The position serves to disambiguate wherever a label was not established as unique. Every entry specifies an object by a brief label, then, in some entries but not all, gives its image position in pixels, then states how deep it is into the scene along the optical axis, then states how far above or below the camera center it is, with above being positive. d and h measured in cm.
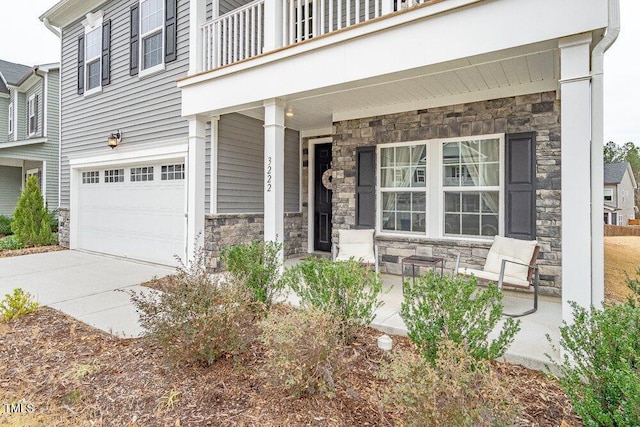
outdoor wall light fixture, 759 +160
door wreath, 737 +70
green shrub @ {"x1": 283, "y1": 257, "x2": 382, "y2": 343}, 299 -73
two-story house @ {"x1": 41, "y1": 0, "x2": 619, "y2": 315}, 293 +134
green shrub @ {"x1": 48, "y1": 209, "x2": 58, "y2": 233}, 1058 -28
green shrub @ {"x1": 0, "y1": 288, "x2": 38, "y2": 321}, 401 -113
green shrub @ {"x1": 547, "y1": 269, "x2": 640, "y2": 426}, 154 -78
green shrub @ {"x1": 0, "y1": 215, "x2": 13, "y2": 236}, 1178 -52
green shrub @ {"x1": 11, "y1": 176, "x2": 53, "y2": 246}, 916 -19
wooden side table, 460 -68
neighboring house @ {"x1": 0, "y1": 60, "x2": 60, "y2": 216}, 1114 +310
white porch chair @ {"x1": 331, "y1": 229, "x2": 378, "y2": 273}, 566 -55
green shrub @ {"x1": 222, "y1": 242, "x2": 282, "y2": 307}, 380 -62
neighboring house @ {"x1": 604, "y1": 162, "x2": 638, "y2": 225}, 2420 +140
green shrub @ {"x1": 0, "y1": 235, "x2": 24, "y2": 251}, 885 -83
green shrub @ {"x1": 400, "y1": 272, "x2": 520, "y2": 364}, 231 -74
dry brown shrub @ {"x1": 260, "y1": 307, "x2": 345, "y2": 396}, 234 -99
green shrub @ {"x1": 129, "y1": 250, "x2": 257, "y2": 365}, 278 -91
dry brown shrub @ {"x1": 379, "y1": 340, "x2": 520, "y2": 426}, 168 -95
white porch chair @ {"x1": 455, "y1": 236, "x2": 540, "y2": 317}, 400 -66
